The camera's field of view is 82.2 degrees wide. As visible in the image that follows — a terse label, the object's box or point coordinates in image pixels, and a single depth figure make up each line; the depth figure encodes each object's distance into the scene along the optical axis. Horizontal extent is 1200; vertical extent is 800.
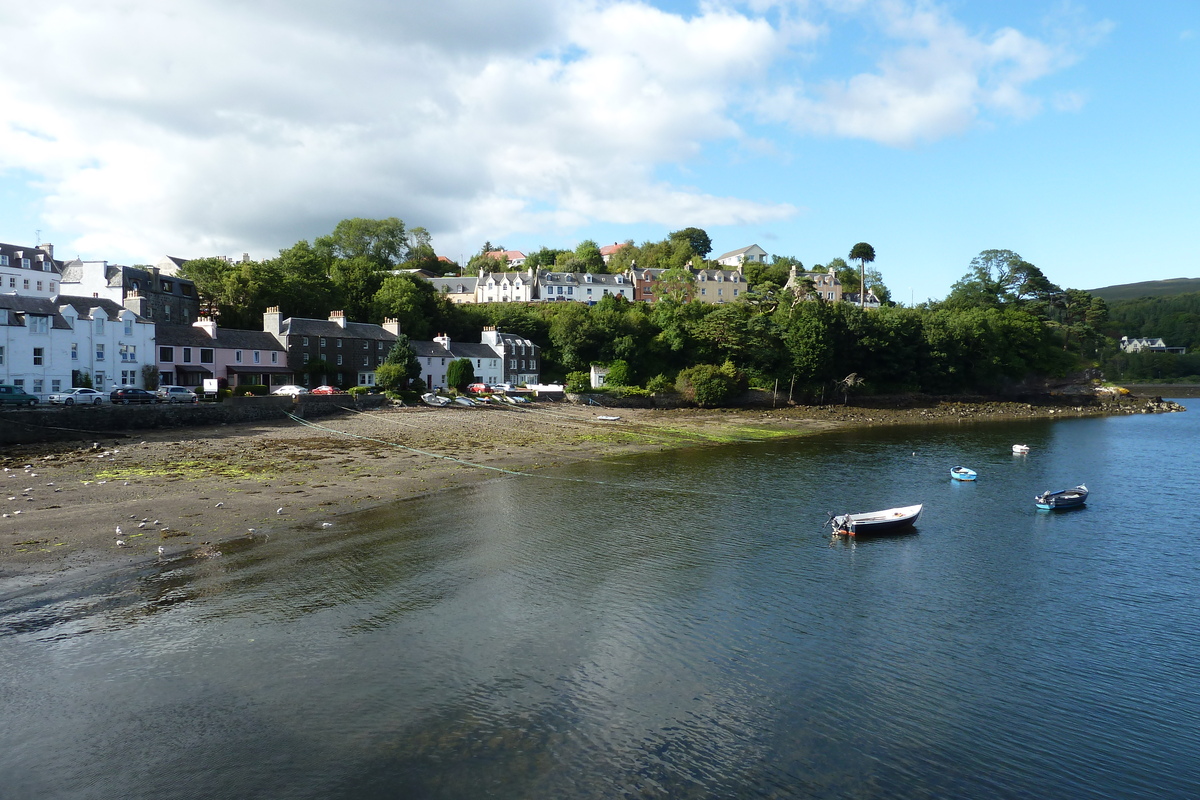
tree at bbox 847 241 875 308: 136.38
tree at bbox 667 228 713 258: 160.00
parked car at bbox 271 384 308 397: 59.26
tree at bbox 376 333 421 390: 68.12
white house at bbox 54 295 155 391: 53.78
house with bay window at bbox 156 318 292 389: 62.59
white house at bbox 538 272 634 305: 115.25
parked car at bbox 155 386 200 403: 51.53
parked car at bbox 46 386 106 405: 46.78
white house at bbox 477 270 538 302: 114.56
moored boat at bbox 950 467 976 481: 44.34
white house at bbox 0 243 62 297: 81.56
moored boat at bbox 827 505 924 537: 30.56
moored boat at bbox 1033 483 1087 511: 36.66
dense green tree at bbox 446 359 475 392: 76.56
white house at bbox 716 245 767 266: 146.75
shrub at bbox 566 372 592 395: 80.25
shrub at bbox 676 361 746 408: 82.94
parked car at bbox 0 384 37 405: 44.50
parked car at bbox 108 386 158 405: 48.41
